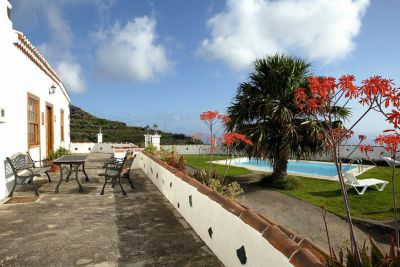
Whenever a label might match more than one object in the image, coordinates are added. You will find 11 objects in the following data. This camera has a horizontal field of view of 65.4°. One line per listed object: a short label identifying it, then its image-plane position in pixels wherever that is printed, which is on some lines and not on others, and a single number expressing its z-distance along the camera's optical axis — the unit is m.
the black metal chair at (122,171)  6.77
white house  6.16
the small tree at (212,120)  7.17
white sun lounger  10.41
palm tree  10.90
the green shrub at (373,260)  2.05
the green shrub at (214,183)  5.39
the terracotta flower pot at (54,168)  10.41
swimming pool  17.57
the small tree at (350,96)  2.14
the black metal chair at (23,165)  6.01
